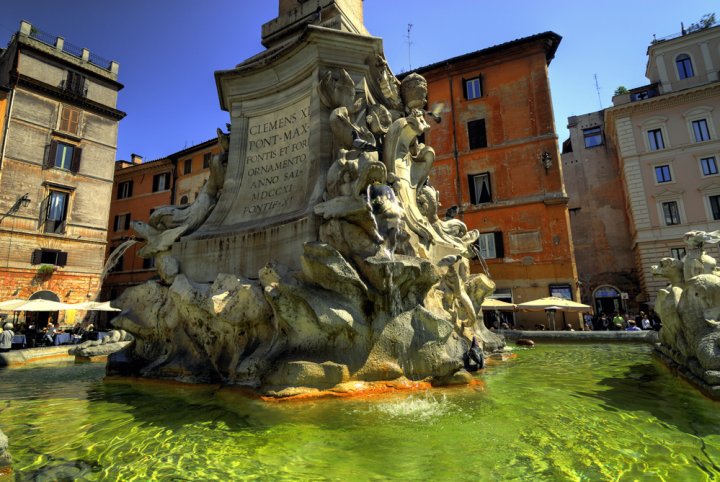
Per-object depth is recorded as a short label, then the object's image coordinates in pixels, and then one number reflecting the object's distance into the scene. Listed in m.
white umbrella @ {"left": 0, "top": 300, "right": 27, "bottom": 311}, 14.55
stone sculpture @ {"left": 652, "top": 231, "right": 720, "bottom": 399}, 4.61
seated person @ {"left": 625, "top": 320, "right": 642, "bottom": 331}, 15.17
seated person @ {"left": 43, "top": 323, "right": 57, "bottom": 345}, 15.05
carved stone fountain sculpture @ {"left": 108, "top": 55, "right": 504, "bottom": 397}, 4.57
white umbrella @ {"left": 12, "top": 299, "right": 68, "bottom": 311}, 15.32
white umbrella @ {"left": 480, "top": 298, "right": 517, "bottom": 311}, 16.84
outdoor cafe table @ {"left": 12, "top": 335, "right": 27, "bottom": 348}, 13.38
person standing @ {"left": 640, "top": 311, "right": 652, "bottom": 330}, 17.38
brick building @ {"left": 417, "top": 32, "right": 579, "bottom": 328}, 21.84
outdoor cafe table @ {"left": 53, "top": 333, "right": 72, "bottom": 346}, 15.30
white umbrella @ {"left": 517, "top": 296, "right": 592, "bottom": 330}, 17.19
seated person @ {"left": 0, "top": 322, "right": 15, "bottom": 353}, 11.25
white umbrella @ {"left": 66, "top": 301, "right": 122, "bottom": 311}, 17.14
